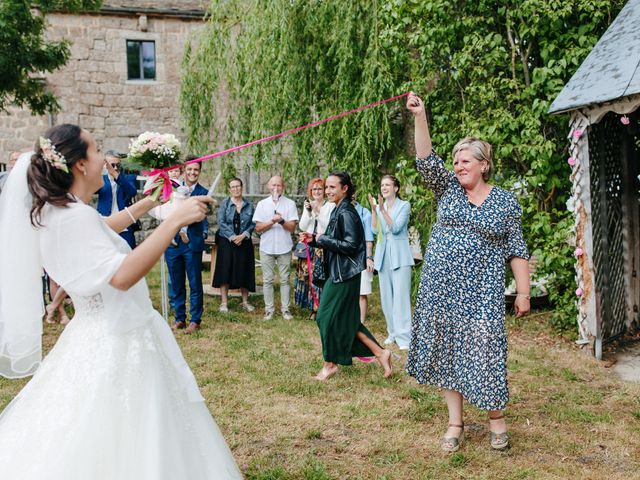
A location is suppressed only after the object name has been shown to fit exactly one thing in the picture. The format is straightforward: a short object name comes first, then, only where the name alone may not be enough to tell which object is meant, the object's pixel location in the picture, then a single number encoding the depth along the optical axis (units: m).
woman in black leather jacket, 5.98
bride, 2.58
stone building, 18.38
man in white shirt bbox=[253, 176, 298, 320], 9.28
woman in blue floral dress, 4.13
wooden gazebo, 6.30
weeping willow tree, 9.29
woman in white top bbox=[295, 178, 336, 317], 8.24
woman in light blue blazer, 7.46
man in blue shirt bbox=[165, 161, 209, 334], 8.34
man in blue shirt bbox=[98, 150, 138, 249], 7.94
